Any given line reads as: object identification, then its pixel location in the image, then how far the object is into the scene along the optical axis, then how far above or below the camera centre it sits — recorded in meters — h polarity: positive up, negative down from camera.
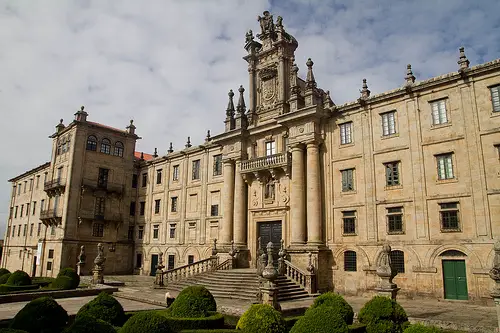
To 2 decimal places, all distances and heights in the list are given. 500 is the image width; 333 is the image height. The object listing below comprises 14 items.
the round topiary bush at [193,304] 13.52 -2.03
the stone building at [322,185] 20.66 +4.17
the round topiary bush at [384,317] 11.37 -2.04
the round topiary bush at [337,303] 12.06 -1.74
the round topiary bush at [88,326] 8.58 -1.77
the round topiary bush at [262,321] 9.89 -1.88
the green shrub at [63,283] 24.27 -2.35
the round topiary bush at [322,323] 9.52 -1.84
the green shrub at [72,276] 24.75 -1.96
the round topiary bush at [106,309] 12.06 -1.96
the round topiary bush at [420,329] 8.45 -1.75
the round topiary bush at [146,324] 9.23 -1.83
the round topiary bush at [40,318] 10.91 -2.03
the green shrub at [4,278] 27.18 -2.32
